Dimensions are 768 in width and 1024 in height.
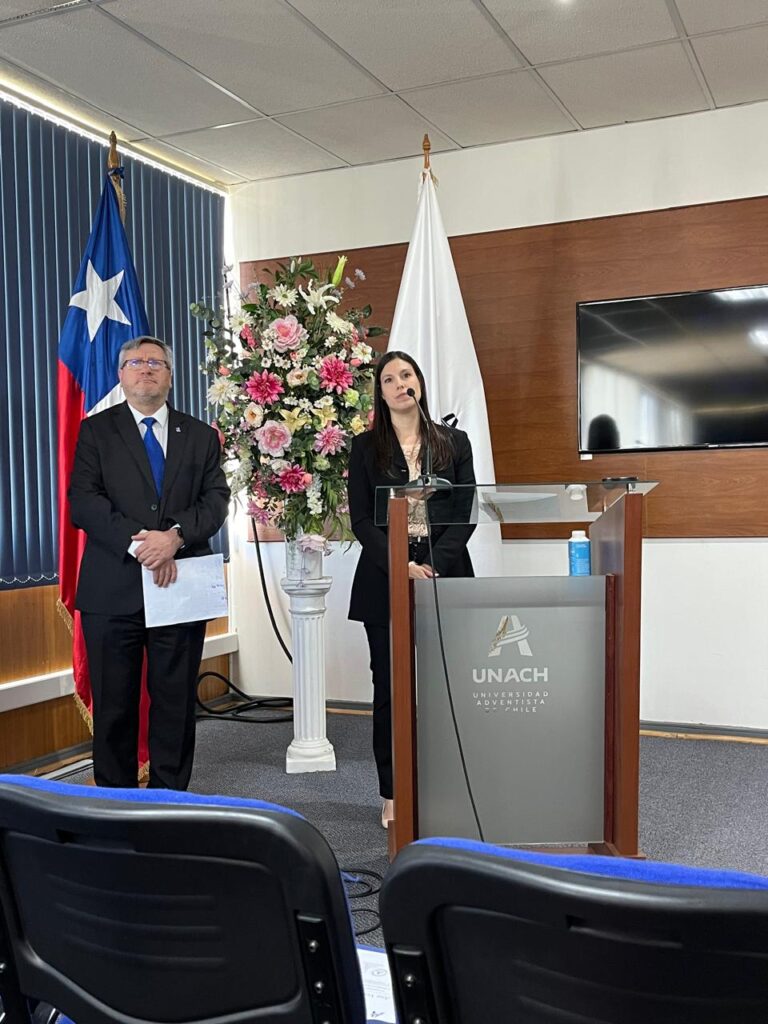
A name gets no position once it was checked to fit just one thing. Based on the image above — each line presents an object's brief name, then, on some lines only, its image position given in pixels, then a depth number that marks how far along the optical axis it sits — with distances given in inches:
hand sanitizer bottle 103.5
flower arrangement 152.2
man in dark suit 128.6
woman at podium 123.8
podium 96.9
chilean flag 159.0
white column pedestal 164.7
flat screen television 182.9
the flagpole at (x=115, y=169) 164.4
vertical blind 161.8
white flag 184.7
